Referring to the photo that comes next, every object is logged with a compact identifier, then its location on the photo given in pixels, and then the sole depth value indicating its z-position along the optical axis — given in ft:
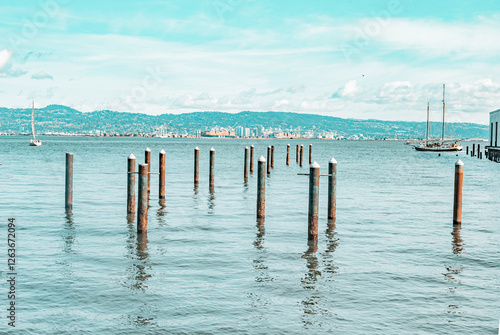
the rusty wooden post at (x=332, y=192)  63.98
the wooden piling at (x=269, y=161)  158.66
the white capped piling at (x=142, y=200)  59.06
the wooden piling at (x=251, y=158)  143.84
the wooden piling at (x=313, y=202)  56.29
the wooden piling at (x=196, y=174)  113.78
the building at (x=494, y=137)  253.49
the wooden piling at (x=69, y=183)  73.37
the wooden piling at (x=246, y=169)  132.90
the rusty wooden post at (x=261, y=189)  70.73
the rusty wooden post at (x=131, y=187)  67.15
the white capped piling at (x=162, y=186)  91.87
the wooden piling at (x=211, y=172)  110.22
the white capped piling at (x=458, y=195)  66.08
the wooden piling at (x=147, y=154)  90.21
